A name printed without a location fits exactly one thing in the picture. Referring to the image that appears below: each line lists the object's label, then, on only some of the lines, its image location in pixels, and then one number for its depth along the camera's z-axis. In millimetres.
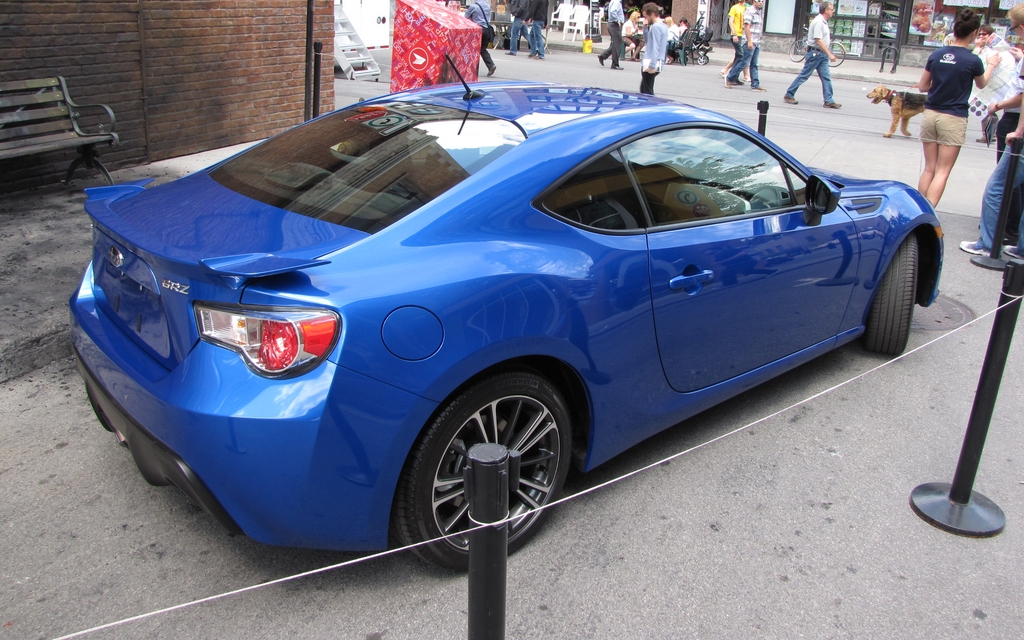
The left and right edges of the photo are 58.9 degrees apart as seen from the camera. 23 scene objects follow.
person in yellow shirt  19844
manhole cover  5840
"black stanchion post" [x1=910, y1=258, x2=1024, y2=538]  3322
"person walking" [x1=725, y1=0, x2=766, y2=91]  19359
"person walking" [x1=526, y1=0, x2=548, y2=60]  23531
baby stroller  24922
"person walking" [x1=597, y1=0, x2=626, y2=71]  22328
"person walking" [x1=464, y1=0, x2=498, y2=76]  18547
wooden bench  6930
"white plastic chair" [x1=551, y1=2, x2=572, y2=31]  29062
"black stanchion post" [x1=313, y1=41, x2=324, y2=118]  8117
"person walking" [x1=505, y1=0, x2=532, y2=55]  23942
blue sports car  2611
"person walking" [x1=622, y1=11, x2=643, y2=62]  24969
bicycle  25458
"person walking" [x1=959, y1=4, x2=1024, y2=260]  7207
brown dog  12773
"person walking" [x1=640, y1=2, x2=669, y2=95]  14594
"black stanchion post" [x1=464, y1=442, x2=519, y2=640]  1929
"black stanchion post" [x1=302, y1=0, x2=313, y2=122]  7810
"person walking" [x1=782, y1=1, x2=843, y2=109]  16844
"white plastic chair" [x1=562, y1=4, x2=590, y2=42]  28719
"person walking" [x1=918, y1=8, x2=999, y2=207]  7867
